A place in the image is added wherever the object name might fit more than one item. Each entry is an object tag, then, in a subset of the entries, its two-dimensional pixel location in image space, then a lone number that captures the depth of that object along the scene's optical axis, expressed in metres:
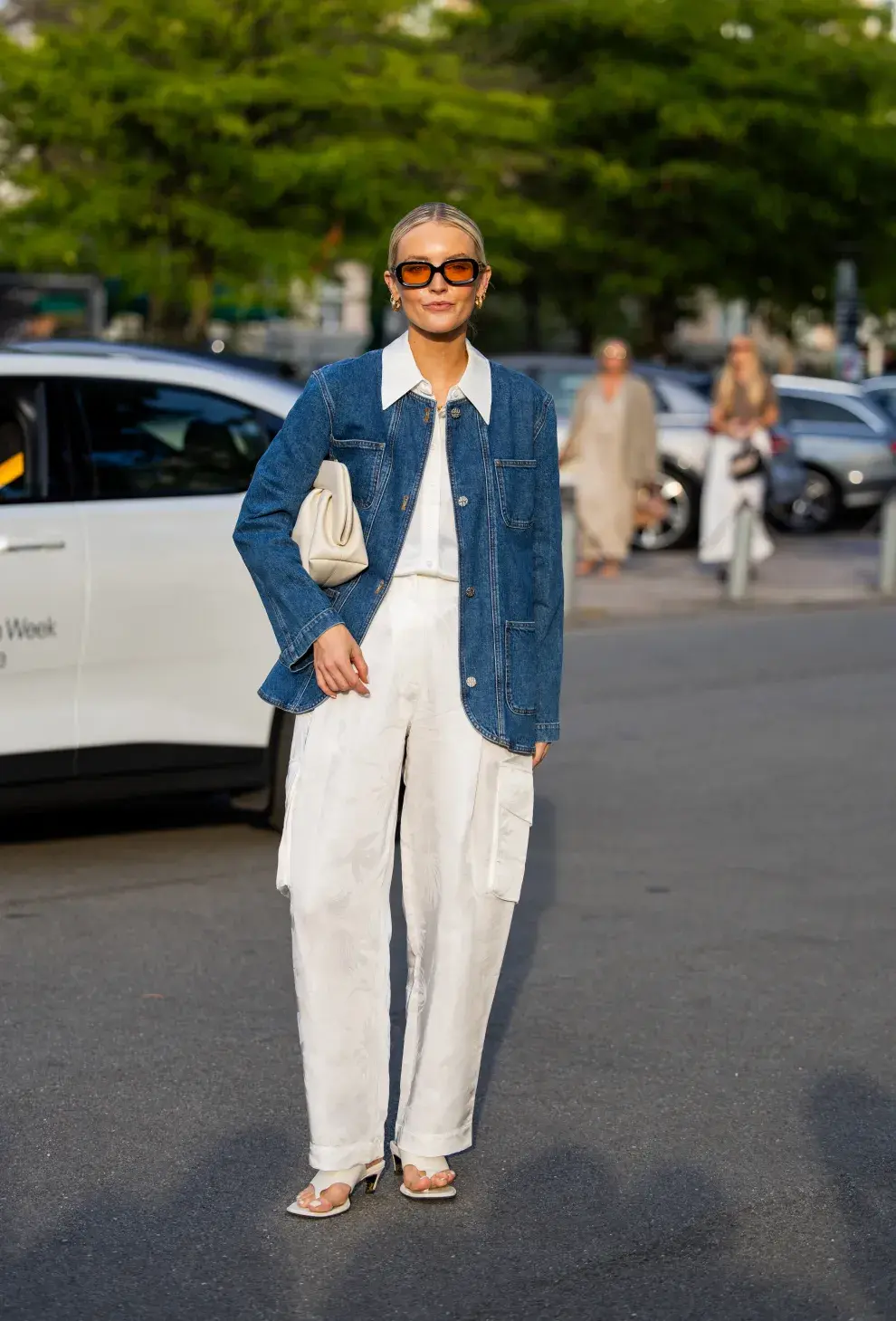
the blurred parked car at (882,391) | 27.23
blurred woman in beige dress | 17.58
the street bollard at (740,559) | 16.98
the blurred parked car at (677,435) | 20.97
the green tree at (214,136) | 29.66
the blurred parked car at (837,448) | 23.83
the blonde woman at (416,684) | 4.21
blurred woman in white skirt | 17.27
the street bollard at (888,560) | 18.11
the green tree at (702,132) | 40.34
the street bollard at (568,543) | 15.91
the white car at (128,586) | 7.26
